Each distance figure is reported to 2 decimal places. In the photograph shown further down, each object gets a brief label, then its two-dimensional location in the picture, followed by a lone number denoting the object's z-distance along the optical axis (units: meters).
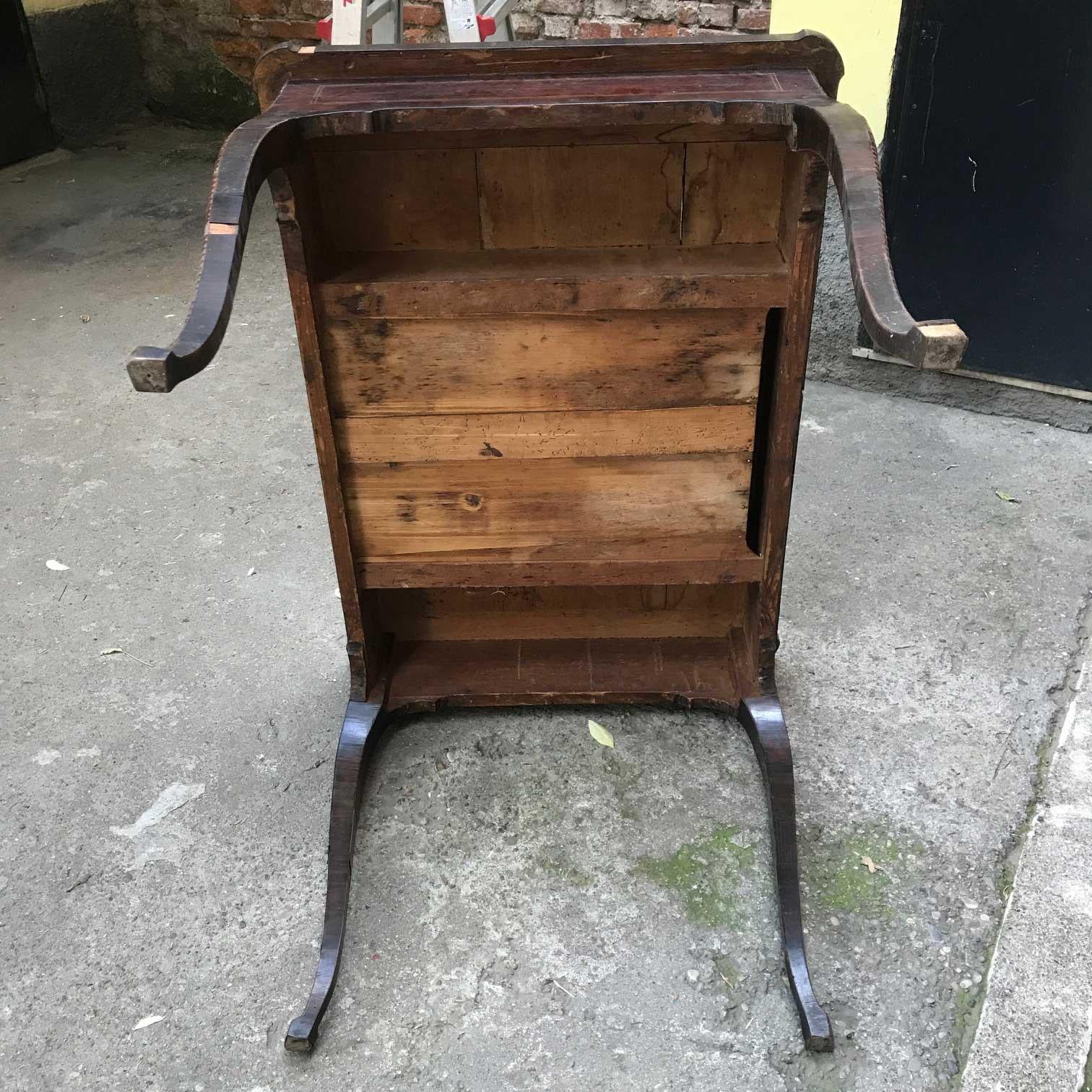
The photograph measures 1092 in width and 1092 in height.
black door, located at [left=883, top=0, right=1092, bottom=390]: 2.32
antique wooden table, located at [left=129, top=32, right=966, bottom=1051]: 1.22
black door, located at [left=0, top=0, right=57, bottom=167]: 4.46
